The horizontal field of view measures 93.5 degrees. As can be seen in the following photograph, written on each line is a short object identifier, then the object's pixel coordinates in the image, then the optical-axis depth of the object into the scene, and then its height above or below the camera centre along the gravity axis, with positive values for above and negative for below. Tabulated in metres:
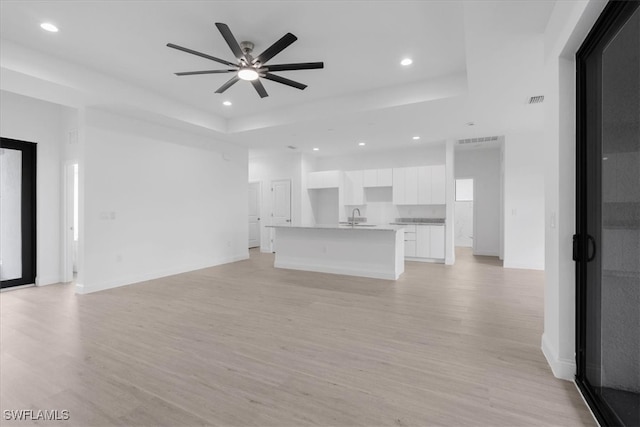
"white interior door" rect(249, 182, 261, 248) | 9.33 +0.08
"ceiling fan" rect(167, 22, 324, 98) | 2.69 +1.54
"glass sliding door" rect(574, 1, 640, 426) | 1.47 -0.03
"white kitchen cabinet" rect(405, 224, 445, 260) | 6.93 -0.69
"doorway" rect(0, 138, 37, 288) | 4.66 +0.04
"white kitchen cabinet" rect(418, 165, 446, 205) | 7.13 +0.67
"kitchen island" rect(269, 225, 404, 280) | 5.22 -0.69
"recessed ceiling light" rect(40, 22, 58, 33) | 2.94 +1.87
